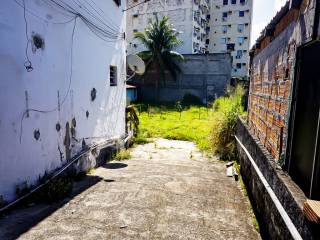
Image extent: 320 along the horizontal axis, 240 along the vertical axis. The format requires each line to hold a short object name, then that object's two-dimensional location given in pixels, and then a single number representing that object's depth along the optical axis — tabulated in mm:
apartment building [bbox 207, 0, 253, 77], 44531
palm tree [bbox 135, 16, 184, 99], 27125
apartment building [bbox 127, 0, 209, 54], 35938
